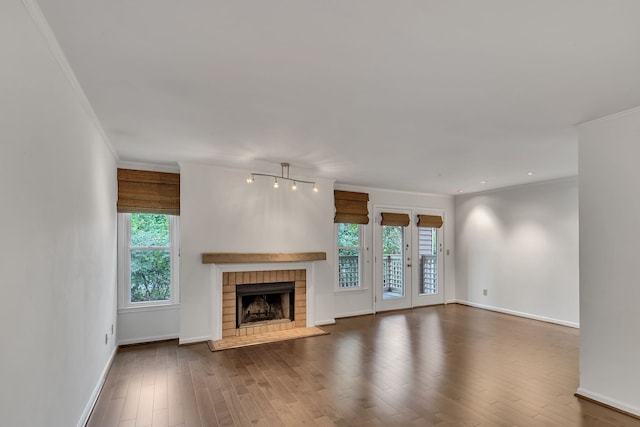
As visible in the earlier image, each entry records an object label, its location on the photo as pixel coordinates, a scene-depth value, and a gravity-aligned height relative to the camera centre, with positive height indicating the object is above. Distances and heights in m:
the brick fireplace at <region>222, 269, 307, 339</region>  4.73 -1.20
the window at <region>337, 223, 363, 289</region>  6.13 -0.69
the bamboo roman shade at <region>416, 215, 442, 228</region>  7.02 -0.04
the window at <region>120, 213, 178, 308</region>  4.50 -0.55
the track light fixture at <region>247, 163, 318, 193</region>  4.59 +0.66
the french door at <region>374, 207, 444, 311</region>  6.53 -0.93
